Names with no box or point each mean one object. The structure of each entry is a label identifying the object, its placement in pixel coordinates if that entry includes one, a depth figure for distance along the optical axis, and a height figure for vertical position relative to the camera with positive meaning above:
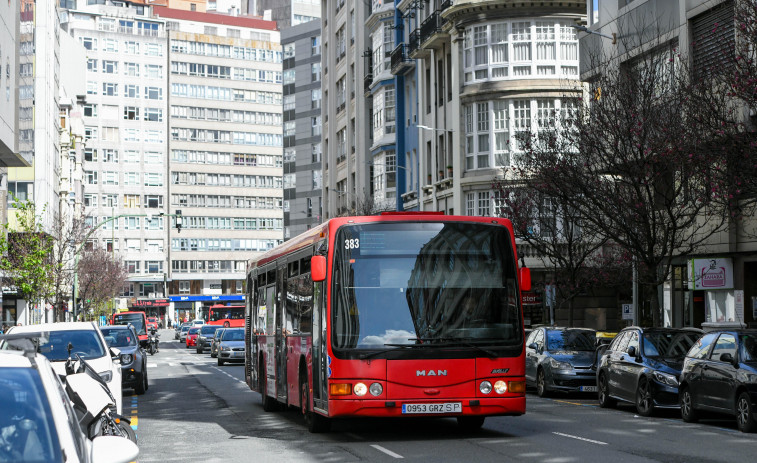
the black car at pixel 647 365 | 20.58 -0.93
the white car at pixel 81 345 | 18.84 -0.47
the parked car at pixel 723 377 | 17.14 -0.97
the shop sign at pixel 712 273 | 31.78 +0.99
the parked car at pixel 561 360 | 26.31 -1.05
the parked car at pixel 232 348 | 47.44 -1.27
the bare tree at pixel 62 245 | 62.47 +4.08
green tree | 49.28 +2.27
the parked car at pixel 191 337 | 78.12 -1.38
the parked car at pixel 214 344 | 56.12 -1.34
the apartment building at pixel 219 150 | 144.75 +20.00
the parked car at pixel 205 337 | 65.25 -1.16
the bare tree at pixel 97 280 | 83.75 +2.60
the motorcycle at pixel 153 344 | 61.41 -1.49
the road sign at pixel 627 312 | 36.47 -0.01
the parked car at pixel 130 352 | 27.92 -0.82
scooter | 8.43 -0.60
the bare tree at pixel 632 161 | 26.66 +3.40
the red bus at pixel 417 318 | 15.34 -0.05
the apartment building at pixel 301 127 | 115.62 +18.32
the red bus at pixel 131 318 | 69.50 -0.12
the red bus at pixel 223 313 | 86.12 +0.16
